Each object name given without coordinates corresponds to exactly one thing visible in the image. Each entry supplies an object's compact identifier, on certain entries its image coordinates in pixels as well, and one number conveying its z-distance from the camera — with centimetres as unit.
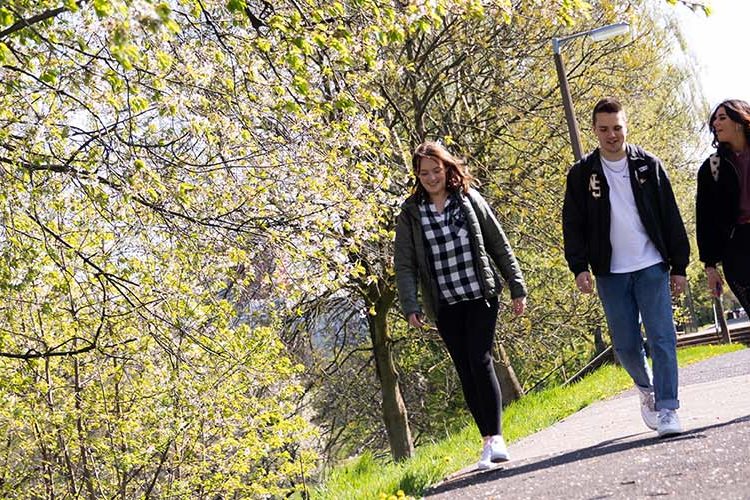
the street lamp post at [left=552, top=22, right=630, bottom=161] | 1541
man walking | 644
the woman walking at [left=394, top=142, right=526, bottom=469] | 645
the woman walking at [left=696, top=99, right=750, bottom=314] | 632
